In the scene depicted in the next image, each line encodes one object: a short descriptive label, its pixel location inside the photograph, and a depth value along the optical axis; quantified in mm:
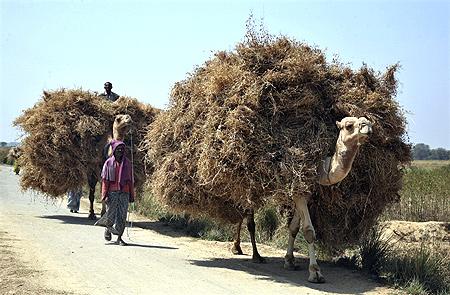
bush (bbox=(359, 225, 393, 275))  10203
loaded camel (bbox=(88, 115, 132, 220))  12695
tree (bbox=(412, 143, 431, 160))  111862
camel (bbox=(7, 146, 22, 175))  16755
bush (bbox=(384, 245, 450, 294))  9266
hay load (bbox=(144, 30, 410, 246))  9023
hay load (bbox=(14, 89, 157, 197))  15664
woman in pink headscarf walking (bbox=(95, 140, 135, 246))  12484
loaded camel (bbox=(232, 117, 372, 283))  8492
